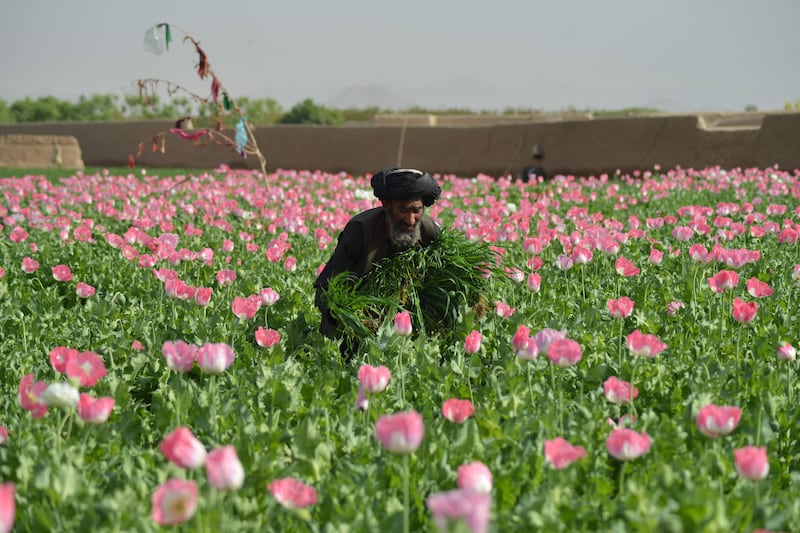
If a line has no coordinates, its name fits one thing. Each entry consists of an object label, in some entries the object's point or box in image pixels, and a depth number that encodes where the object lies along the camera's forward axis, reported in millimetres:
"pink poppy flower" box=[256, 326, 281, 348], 6957
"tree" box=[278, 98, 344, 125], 79062
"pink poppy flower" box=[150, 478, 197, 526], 3437
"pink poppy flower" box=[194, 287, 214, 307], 7887
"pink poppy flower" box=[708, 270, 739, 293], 7555
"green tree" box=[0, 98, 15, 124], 87000
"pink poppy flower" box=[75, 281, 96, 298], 9373
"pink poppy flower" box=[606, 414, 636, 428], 5422
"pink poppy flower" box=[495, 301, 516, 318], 7813
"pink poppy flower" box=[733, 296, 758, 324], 6469
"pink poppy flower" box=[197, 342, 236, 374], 5266
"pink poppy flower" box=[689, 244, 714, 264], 9266
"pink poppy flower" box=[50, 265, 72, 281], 10195
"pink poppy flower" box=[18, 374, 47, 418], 4969
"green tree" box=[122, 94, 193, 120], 91487
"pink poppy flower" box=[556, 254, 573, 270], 9930
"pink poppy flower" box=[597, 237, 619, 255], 10156
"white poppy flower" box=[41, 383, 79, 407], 4820
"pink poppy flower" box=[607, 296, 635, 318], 7082
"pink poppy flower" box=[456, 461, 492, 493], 3773
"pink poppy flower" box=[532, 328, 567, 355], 5566
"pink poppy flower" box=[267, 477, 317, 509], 3894
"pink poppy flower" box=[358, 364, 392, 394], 5113
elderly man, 7387
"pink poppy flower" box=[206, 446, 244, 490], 3418
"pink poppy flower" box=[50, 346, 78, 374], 5211
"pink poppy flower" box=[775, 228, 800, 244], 11141
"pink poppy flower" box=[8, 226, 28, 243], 12698
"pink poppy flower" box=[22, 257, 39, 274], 11039
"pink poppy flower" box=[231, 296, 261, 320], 7404
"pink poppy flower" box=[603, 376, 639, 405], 5578
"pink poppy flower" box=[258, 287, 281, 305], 8055
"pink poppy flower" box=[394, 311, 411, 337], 6480
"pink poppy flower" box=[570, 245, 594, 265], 9586
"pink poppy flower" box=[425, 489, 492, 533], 2602
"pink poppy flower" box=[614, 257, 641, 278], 8984
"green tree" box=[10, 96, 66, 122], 91875
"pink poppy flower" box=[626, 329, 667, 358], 5527
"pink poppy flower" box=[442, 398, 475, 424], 4973
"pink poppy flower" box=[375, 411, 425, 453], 3604
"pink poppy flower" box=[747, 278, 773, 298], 7531
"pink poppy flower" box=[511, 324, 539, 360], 5655
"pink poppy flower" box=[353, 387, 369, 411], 5469
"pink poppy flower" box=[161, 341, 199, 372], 5312
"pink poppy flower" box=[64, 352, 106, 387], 5039
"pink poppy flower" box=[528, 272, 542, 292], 8602
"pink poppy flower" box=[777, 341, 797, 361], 6020
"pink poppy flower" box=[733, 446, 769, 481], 3760
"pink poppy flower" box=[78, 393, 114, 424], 4660
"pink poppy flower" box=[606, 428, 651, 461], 4293
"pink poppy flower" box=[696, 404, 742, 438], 4416
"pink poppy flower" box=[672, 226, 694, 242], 11133
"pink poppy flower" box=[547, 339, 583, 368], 5254
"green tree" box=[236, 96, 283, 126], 87437
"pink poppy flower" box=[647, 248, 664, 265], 10002
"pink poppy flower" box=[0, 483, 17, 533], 2682
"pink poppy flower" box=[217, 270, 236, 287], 9172
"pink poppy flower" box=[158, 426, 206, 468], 3643
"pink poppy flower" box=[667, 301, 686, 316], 8617
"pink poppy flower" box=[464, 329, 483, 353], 6258
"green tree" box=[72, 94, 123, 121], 97875
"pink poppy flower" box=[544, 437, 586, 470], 4242
